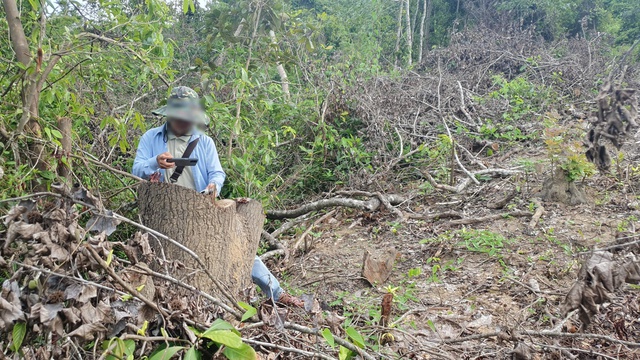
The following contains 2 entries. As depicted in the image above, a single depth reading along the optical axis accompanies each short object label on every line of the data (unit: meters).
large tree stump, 2.64
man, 3.29
